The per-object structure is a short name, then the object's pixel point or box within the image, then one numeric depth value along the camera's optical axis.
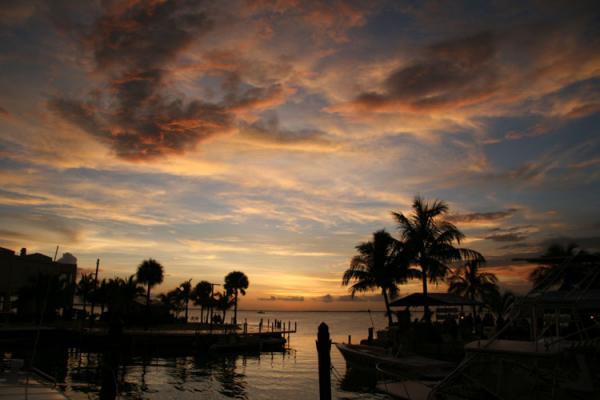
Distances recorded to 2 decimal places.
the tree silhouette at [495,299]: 48.66
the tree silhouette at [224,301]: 88.43
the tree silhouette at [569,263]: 11.22
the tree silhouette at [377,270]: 40.88
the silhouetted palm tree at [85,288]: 71.25
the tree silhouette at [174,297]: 89.54
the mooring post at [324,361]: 14.45
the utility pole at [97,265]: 58.73
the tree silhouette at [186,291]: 90.44
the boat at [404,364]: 22.69
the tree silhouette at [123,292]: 62.81
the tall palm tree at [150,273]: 67.56
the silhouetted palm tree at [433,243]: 35.56
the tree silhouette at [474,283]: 52.28
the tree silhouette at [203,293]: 89.00
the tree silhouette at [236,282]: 79.19
